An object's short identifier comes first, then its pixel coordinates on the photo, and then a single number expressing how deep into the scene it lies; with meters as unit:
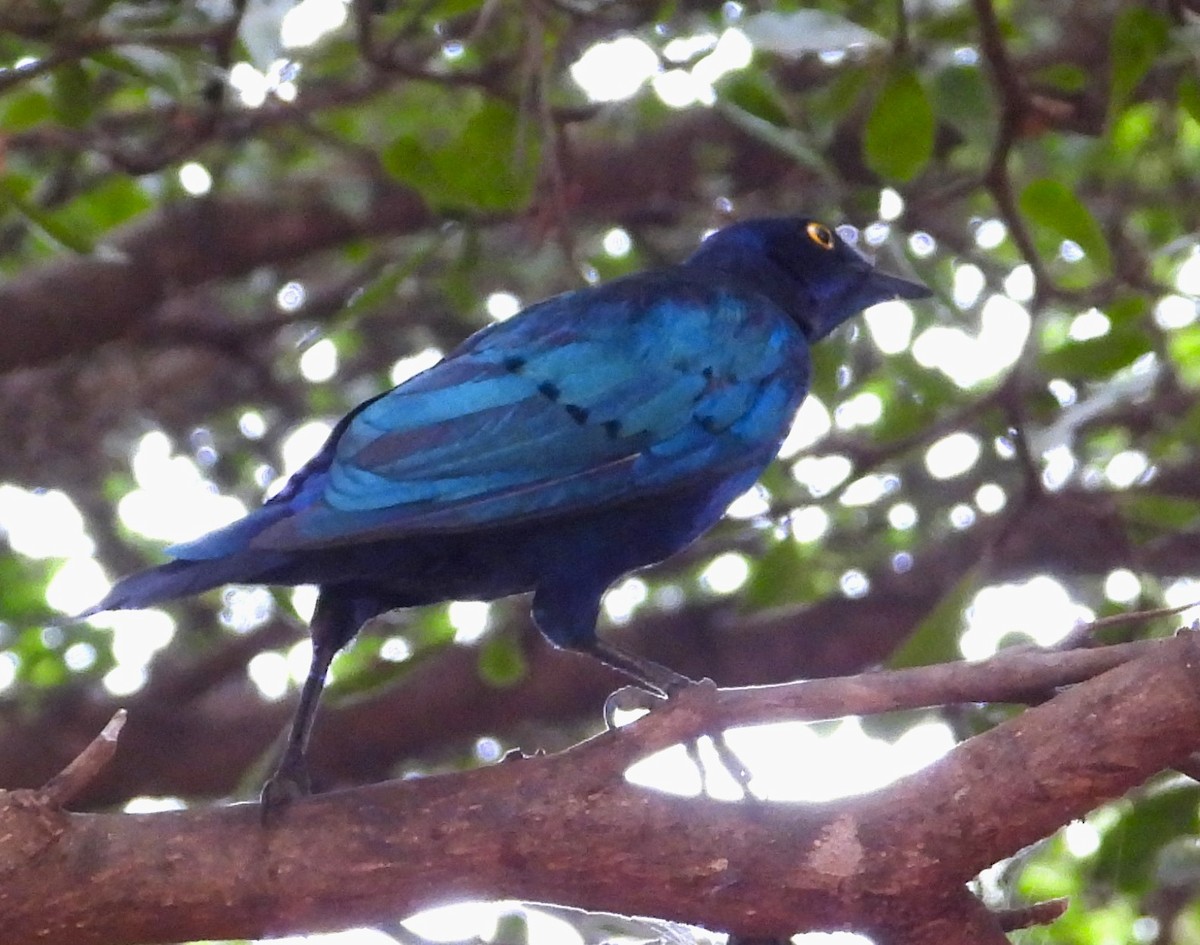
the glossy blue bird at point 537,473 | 5.31
